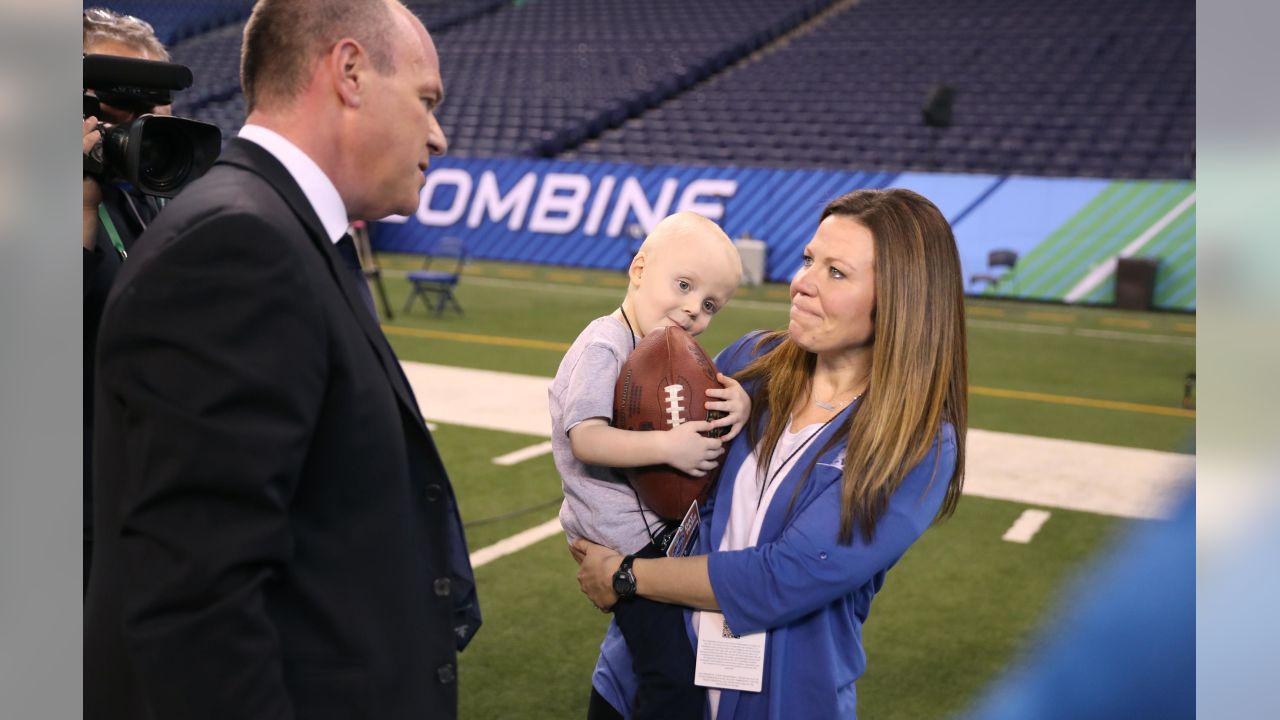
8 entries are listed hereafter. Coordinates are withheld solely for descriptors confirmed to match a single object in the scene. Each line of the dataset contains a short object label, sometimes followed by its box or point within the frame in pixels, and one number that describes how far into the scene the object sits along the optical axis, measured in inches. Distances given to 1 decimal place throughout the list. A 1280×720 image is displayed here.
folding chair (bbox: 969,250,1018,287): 568.7
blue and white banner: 634.8
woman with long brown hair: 79.5
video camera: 78.6
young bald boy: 84.6
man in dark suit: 51.1
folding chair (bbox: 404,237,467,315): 469.7
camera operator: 86.4
